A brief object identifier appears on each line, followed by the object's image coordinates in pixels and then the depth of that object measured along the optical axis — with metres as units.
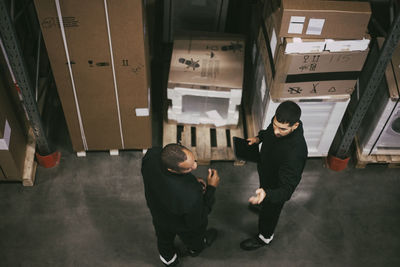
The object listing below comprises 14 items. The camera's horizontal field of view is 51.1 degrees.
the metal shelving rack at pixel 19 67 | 3.75
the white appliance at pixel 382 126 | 4.55
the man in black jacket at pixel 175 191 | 3.06
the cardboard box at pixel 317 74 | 4.04
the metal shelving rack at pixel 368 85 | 3.85
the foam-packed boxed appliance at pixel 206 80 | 4.92
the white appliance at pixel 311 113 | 4.53
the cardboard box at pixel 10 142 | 4.36
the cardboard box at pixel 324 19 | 3.74
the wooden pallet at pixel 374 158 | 5.09
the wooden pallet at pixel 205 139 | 5.19
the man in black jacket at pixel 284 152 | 3.29
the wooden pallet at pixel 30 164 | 4.83
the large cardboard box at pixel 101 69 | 3.82
